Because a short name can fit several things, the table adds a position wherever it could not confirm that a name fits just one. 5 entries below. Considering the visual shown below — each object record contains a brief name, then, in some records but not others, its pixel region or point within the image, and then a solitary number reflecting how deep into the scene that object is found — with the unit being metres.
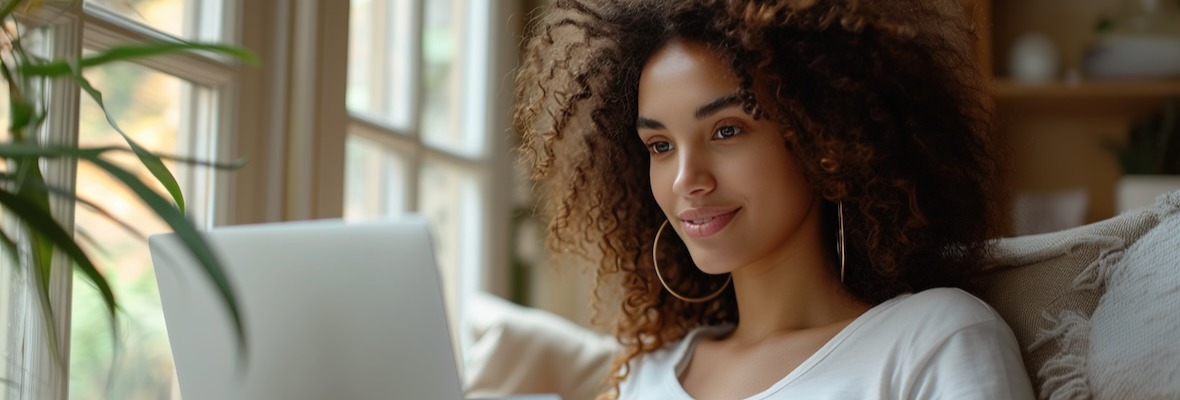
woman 1.24
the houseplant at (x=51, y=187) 0.65
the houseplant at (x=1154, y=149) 3.25
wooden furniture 3.44
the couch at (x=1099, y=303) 1.10
